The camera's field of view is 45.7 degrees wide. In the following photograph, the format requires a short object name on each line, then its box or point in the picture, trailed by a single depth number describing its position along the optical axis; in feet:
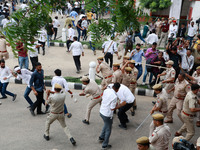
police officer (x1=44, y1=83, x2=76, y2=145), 16.19
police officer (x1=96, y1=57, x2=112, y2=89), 22.78
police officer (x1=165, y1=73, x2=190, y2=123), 18.18
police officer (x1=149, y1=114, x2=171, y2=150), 13.24
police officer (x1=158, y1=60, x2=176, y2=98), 21.25
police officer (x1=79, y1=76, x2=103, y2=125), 18.55
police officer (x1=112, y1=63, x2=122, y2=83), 20.86
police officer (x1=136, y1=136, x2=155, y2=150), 11.82
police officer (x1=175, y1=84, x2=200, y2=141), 15.55
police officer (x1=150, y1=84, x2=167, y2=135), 16.75
